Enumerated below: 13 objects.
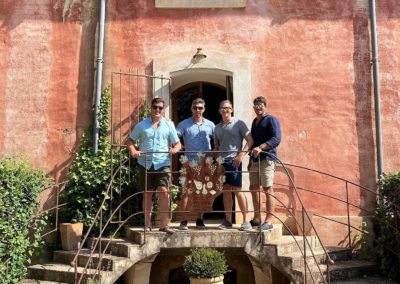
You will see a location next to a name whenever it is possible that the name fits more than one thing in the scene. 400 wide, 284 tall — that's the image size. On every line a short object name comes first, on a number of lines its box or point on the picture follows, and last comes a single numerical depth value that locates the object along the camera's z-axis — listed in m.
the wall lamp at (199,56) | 8.30
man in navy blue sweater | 6.62
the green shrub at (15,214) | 6.20
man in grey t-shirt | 6.71
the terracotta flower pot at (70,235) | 7.43
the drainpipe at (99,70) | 8.09
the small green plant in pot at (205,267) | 6.20
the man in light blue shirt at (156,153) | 6.66
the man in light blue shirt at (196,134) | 6.89
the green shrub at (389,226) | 6.72
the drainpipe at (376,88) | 8.16
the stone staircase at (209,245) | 6.27
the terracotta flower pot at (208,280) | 6.20
